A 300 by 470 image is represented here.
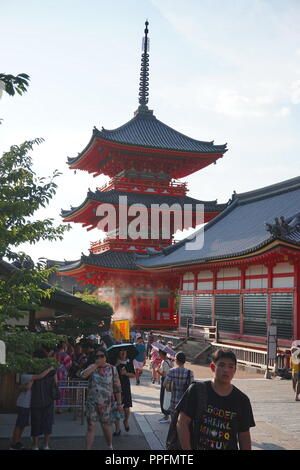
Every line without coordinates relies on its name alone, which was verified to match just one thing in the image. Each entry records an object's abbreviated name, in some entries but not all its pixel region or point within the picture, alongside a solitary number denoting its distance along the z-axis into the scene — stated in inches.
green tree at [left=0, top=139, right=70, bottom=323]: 301.3
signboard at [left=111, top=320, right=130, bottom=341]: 682.2
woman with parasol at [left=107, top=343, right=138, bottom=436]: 390.6
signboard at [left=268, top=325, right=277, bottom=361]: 729.0
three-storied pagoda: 1341.0
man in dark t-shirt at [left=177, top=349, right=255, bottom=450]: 178.2
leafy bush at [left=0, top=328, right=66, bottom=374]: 295.4
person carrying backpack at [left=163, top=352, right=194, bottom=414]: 338.3
